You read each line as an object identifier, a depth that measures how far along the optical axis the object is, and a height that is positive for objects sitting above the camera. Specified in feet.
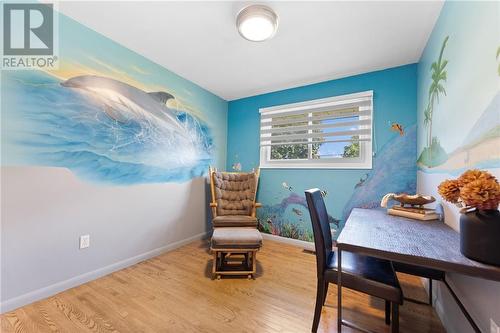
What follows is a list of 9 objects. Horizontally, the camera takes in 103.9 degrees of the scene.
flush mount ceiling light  4.87 +3.75
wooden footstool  6.18 -2.55
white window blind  7.97 +1.48
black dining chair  3.38 -2.05
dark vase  2.26 -0.81
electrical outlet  5.74 -2.29
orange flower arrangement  2.21 -0.26
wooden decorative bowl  4.80 -0.81
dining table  2.39 -1.22
